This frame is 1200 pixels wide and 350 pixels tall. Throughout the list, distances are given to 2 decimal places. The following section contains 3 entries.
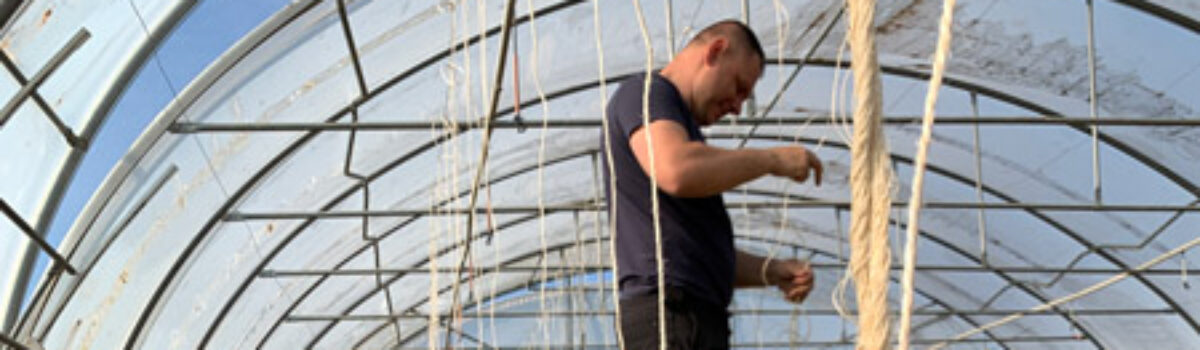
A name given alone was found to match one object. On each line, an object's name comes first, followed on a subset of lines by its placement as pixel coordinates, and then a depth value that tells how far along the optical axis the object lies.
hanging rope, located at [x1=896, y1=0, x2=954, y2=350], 1.54
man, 2.62
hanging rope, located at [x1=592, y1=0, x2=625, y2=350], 2.78
